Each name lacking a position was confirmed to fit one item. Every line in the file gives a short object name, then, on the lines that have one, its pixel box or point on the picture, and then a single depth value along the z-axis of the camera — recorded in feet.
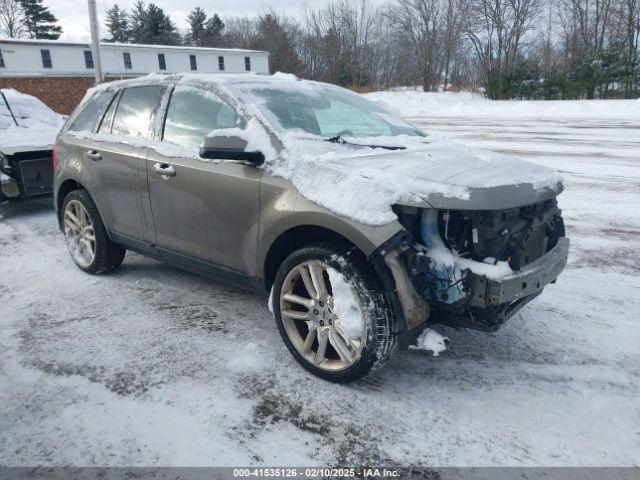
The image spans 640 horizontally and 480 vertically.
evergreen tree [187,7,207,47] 244.01
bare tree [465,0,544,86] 120.78
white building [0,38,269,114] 123.85
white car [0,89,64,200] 22.27
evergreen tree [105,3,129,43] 241.14
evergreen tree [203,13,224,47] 245.86
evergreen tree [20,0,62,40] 205.36
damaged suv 8.38
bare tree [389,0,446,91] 138.72
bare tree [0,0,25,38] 201.36
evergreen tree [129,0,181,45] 219.61
